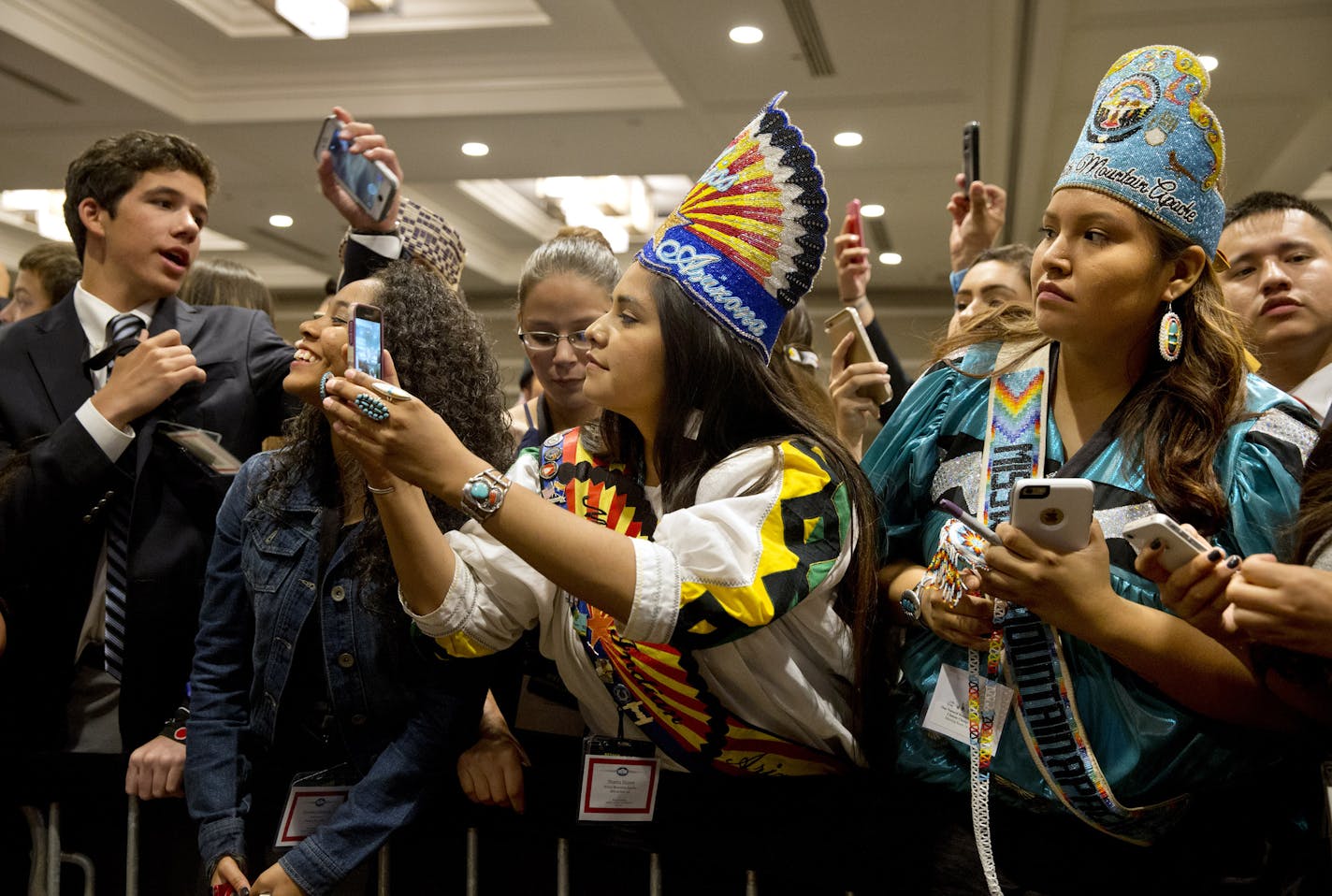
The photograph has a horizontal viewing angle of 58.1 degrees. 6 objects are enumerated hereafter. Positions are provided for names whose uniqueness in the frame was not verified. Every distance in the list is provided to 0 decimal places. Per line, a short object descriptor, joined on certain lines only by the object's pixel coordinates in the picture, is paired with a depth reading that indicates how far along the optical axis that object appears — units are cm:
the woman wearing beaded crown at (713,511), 165
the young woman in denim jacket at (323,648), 191
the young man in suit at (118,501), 228
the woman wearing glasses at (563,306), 267
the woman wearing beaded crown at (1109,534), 147
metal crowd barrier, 191
